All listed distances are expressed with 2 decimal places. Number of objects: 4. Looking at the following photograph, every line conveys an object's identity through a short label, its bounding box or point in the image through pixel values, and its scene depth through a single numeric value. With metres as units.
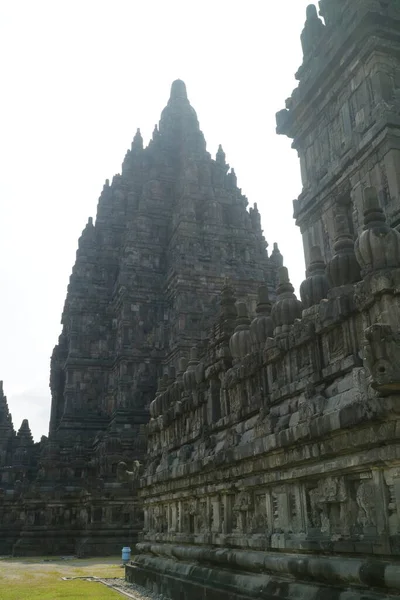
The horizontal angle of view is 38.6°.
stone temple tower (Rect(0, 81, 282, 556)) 31.72
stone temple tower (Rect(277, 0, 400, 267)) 14.00
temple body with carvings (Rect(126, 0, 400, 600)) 7.05
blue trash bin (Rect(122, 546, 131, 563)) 21.64
